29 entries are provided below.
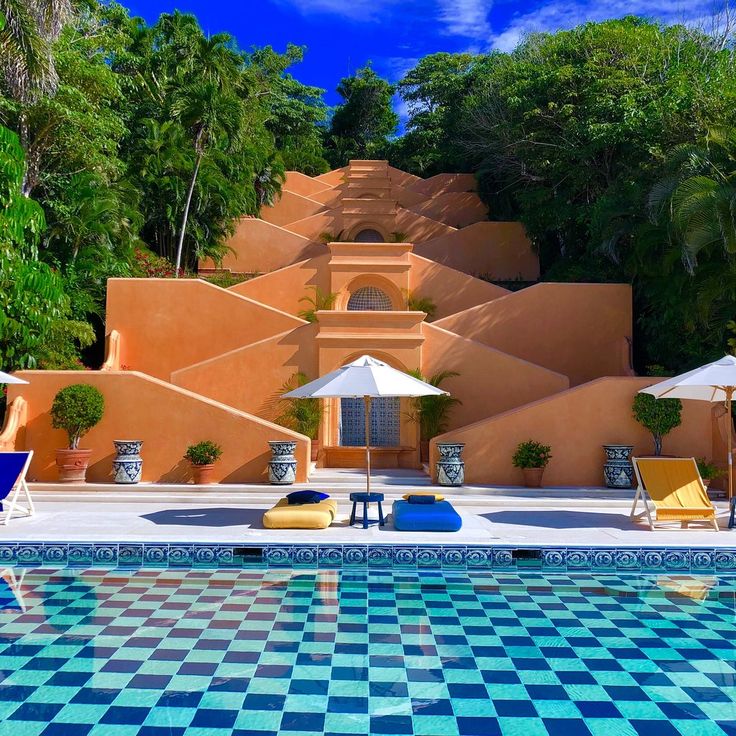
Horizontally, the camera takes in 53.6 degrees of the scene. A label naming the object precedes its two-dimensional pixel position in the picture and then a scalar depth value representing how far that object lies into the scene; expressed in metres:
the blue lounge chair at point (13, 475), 11.05
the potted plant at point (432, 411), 17.58
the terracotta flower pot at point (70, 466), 14.10
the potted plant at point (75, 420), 14.12
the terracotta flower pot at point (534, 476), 14.51
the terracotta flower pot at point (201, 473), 14.25
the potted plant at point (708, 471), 13.65
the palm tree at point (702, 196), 14.34
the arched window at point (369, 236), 34.81
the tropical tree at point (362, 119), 52.62
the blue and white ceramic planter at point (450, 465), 14.30
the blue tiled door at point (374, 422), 18.00
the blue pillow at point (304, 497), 11.27
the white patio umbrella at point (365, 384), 10.66
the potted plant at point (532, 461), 14.50
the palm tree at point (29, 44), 13.22
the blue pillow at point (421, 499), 11.18
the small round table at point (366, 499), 10.76
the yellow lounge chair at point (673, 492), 10.78
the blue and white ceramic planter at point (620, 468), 14.27
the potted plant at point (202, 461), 14.27
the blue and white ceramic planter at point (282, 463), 14.19
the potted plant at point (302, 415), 17.08
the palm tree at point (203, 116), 24.91
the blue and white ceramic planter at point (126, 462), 14.07
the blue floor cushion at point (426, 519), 10.46
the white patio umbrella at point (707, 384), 11.04
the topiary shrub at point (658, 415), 14.31
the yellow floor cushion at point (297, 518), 10.58
